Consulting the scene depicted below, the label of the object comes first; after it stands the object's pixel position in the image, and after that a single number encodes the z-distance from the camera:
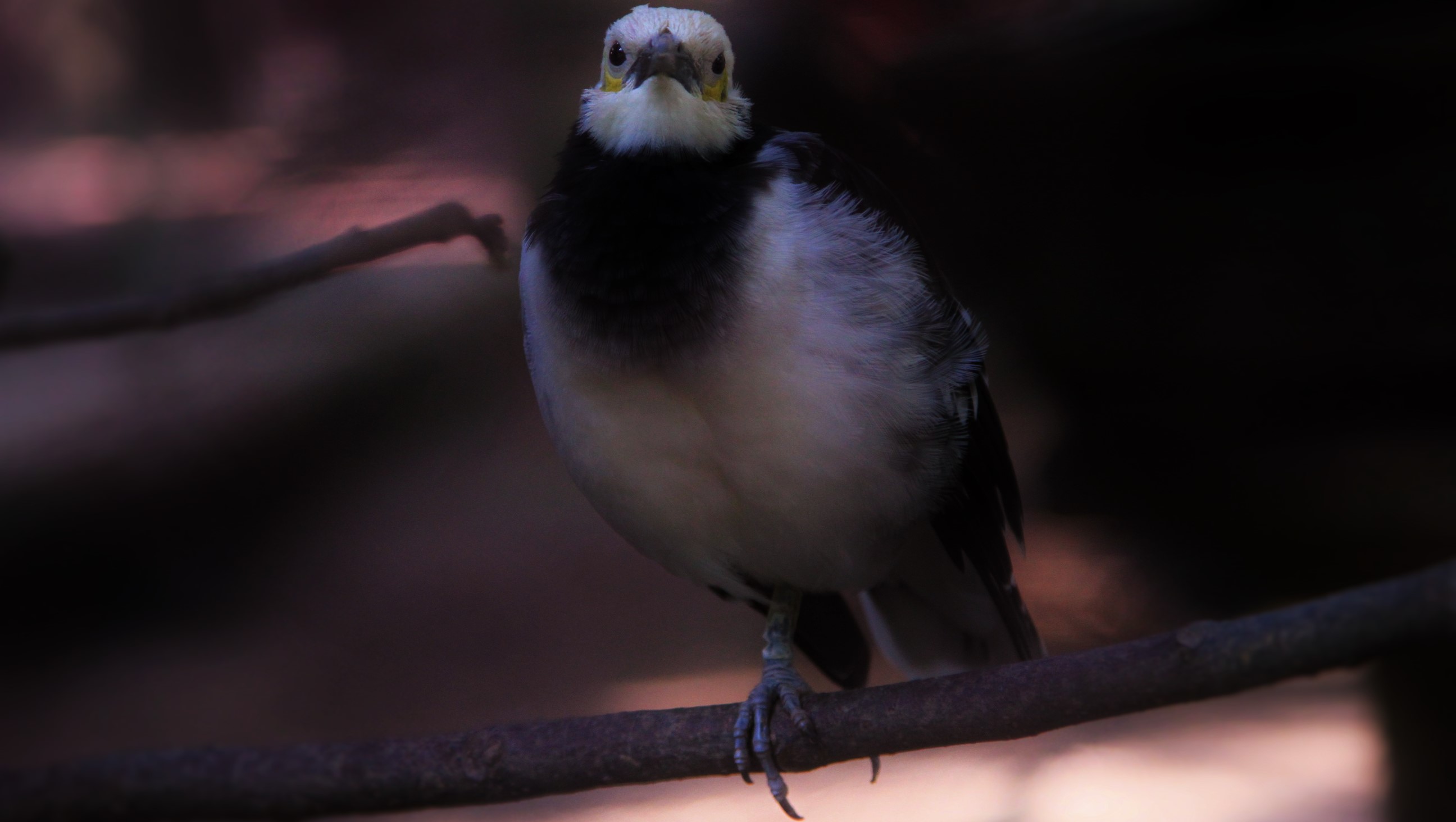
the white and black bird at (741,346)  1.95
